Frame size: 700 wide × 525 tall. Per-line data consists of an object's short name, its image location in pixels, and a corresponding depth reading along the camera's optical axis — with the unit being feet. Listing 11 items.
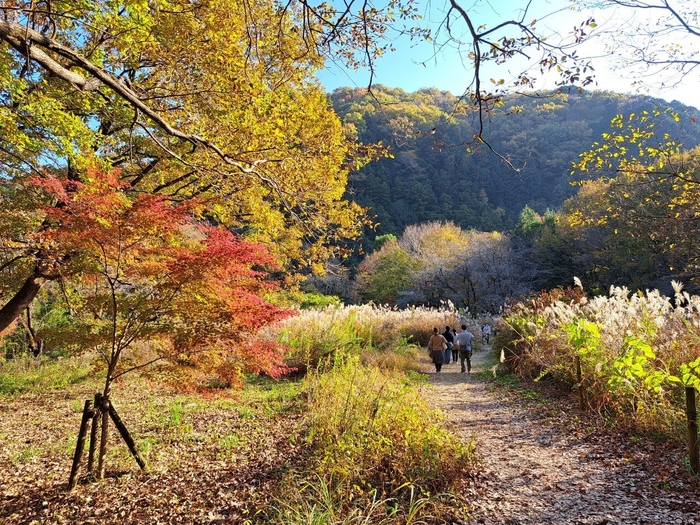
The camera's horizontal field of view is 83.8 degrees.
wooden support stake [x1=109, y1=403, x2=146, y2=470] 11.31
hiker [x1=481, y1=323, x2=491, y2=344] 52.60
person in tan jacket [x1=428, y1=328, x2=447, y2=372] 32.53
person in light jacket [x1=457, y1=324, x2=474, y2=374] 32.50
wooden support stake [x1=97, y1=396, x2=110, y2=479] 11.48
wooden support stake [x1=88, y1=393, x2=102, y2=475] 11.31
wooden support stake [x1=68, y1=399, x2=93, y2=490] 10.84
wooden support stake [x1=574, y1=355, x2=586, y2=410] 16.46
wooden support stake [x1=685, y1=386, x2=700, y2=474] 10.08
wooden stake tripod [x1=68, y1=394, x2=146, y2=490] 10.95
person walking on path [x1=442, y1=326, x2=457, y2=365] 38.31
